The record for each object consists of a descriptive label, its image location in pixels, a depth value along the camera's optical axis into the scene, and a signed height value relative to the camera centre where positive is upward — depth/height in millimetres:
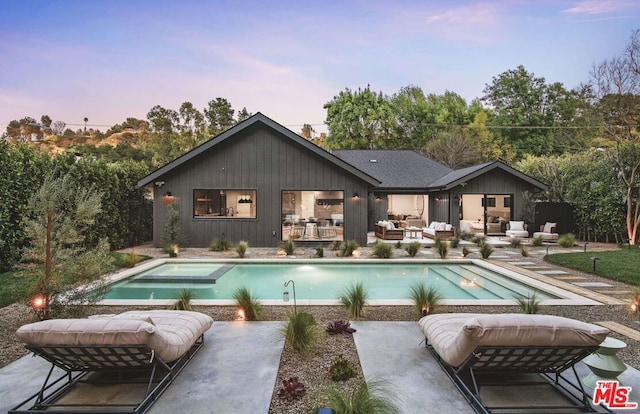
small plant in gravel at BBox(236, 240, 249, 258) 10594 -1223
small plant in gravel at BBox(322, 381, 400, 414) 2428 -1355
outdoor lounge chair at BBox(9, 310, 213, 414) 2604 -1200
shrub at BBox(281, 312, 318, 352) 3834 -1367
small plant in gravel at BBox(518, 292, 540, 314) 5016 -1397
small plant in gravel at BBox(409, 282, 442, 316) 5152 -1354
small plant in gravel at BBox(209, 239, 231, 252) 12133 -1246
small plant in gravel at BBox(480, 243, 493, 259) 10312 -1252
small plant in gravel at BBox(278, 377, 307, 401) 2889 -1490
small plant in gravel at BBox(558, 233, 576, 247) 12595 -1180
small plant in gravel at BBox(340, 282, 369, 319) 5113 -1365
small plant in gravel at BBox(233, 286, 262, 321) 5000 -1371
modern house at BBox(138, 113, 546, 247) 13117 +706
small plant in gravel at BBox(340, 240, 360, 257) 10820 -1234
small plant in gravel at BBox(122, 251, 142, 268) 8953 -1277
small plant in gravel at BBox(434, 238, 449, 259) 10289 -1184
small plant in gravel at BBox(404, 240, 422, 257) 10625 -1219
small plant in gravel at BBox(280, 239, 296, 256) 11250 -1245
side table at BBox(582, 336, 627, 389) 2957 -1317
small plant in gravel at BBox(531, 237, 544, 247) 13008 -1245
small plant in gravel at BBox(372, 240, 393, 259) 10375 -1249
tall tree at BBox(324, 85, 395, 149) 36531 +9096
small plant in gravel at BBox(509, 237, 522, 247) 12867 -1233
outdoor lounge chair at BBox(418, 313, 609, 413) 2676 -1154
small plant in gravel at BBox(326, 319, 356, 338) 4402 -1498
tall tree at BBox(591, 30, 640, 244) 12633 +3561
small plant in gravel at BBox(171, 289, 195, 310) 5215 -1376
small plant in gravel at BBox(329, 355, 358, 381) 3225 -1483
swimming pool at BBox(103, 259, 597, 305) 6731 -1647
